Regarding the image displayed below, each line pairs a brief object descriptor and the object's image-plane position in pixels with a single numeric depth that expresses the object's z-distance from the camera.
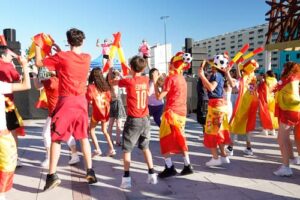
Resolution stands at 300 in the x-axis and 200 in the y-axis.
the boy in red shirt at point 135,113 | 4.12
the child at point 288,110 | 4.51
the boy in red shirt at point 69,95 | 3.88
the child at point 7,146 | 3.15
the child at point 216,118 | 4.93
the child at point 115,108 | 6.52
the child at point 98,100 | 5.60
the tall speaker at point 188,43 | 12.19
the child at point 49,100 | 4.80
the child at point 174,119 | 4.57
